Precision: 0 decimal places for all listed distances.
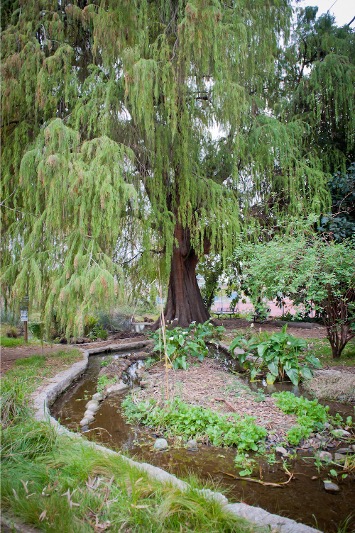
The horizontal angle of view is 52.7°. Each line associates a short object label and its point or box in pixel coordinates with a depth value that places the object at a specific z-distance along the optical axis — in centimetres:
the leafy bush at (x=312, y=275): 372
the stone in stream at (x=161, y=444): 254
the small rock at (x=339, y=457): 226
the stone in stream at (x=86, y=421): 303
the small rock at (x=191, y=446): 254
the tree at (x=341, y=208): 509
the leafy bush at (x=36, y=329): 616
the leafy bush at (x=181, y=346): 443
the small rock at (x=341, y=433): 257
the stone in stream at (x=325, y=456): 228
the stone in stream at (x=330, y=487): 196
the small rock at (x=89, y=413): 319
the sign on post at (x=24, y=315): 520
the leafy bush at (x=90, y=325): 862
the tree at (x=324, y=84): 618
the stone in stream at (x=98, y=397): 370
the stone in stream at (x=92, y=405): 341
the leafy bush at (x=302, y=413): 259
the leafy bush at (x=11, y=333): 806
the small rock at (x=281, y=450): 241
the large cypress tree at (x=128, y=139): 390
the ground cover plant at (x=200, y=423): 255
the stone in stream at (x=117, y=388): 399
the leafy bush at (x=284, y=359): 388
